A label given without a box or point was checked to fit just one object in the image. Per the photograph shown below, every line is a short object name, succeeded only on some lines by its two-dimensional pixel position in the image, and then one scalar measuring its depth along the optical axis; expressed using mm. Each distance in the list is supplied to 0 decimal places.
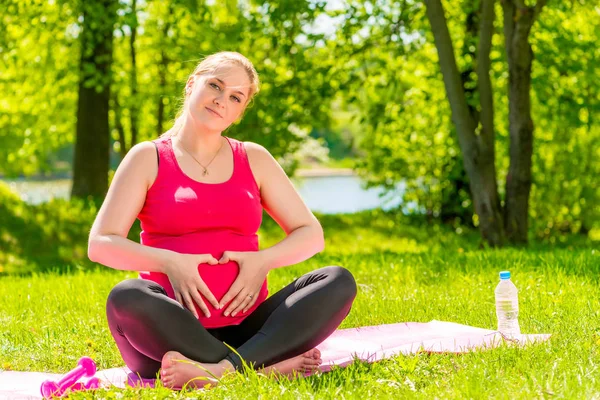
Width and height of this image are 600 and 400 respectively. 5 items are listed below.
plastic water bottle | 4637
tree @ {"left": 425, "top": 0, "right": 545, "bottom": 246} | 9516
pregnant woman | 3814
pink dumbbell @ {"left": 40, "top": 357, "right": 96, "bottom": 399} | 3793
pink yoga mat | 4156
